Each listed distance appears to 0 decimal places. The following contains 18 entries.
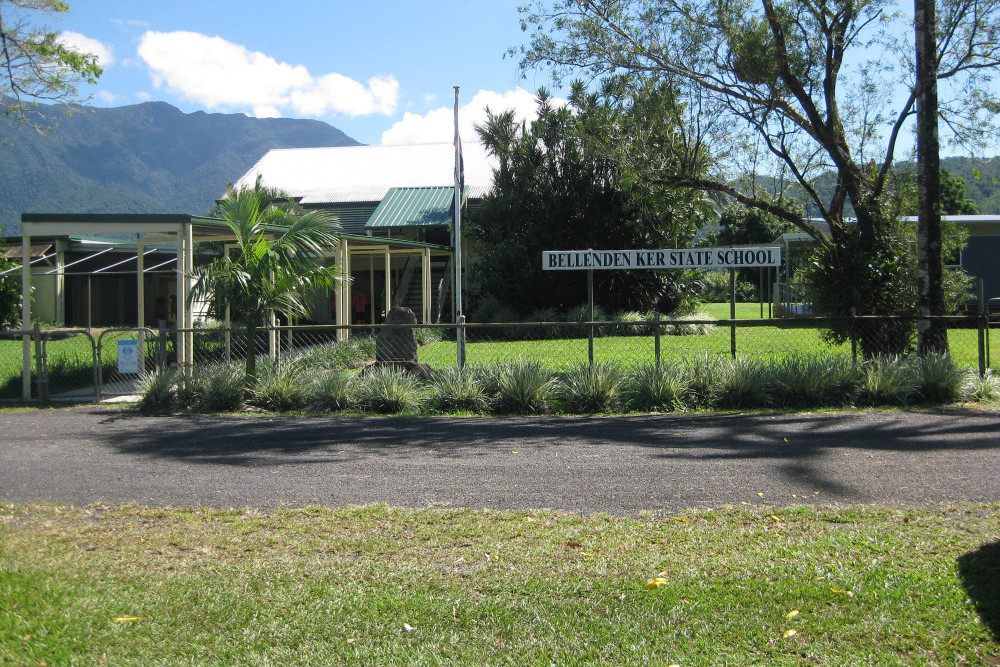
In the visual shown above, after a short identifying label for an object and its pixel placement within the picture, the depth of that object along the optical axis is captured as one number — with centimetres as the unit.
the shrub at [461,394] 1141
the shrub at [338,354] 1520
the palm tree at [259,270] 1234
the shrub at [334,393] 1167
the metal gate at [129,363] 1259
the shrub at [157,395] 1184
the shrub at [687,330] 2433
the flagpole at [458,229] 1884
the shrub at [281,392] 1182
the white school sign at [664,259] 1300
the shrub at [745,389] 1118
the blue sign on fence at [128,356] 1284
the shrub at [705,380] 1135
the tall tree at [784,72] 1402
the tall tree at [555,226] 2669
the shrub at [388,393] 1148
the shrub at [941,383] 1127
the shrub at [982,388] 1132
